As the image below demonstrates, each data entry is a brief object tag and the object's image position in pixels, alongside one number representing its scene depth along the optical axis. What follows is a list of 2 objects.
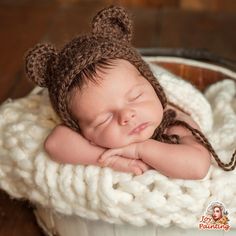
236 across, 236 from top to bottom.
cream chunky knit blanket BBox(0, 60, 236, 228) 0.63
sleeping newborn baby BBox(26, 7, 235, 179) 0.66
